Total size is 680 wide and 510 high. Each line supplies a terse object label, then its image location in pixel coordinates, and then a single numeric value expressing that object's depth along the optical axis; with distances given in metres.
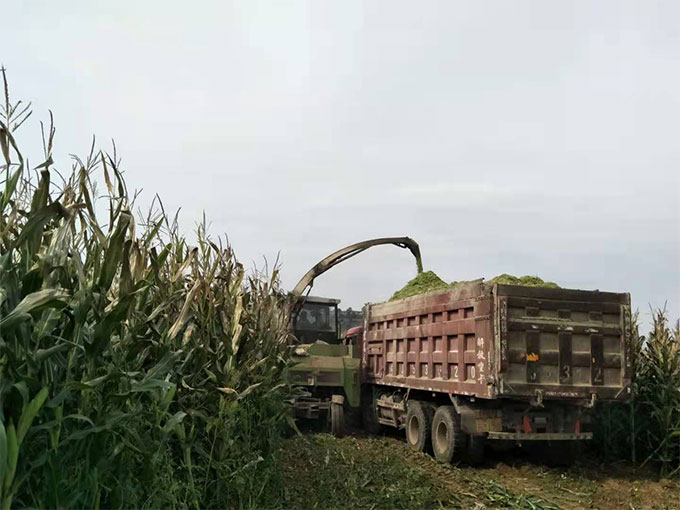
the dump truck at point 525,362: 8.95
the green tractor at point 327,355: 11.77
